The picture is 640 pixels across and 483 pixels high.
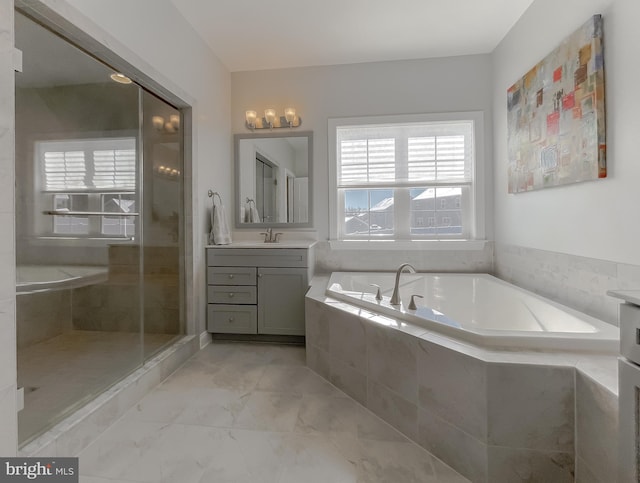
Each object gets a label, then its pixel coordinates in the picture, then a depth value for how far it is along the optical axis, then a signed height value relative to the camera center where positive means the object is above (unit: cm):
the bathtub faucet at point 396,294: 188 -31
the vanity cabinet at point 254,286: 274 -38
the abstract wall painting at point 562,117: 168 +77
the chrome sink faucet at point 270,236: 319 +6
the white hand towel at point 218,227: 279 +14
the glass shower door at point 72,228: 137 +8
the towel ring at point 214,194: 282 +44
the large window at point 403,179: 314 +63
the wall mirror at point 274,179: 323 +65
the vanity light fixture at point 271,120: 317 +124
